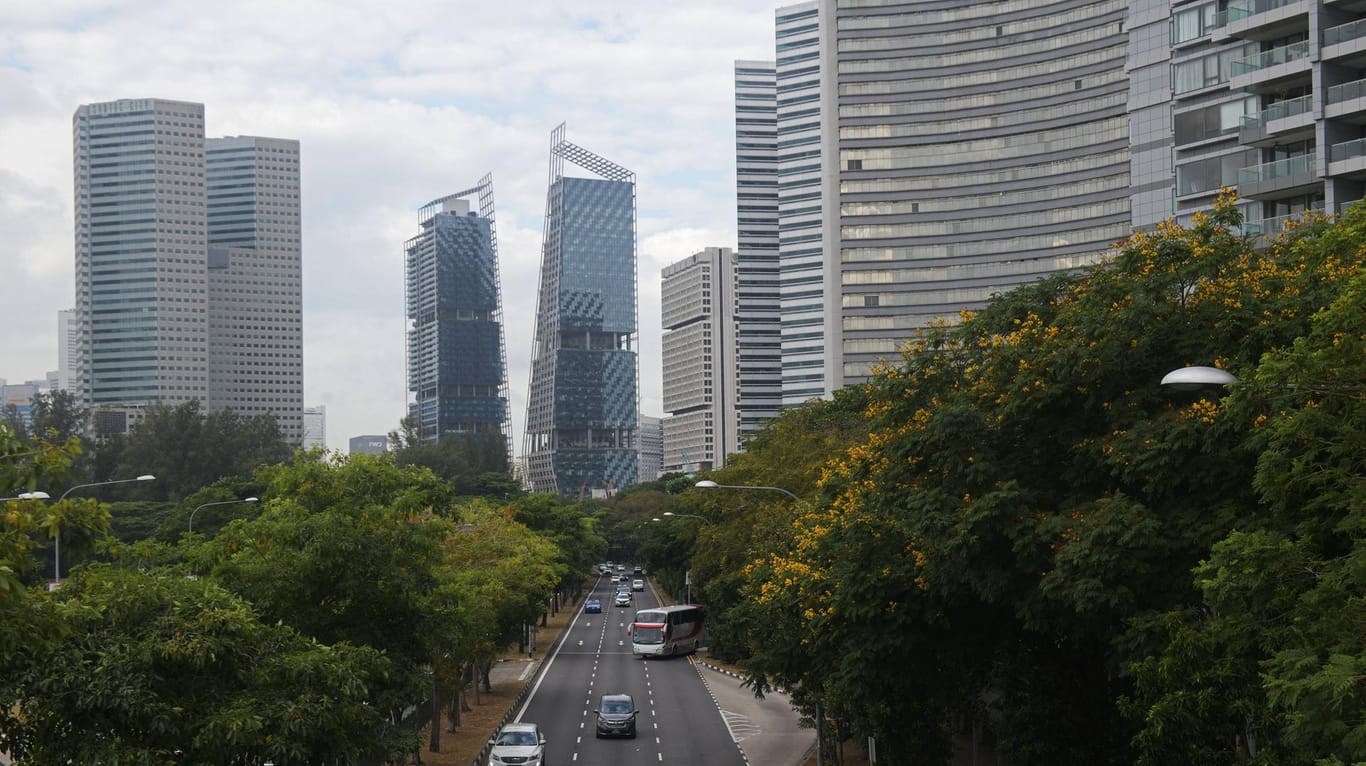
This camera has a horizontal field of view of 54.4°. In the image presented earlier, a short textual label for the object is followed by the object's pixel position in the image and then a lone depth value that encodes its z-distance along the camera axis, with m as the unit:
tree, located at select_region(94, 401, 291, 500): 130.38
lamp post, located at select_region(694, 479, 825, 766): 35.28
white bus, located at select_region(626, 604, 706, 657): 72.88
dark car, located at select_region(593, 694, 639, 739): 43.88
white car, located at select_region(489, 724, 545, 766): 35.78
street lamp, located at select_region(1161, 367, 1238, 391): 15.36
